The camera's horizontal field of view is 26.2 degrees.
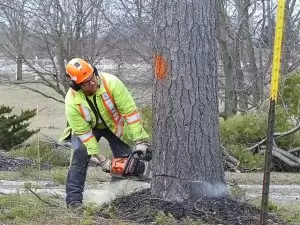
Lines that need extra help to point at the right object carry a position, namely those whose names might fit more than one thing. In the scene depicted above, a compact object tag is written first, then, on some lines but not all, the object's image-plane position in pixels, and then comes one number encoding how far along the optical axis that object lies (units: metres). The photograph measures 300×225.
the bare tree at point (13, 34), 23.06
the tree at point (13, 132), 16.60
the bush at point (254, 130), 15.54
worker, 6.43
